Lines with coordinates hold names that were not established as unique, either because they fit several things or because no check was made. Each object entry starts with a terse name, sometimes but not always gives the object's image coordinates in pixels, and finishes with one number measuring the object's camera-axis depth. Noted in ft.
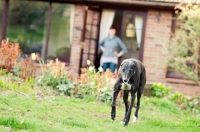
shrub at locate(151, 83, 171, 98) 44.28
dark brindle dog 26.45
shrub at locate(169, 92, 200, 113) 40.91
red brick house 52.29
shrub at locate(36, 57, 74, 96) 37.29
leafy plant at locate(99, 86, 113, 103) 36.27
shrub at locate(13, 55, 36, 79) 38.45
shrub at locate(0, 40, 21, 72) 38.45
